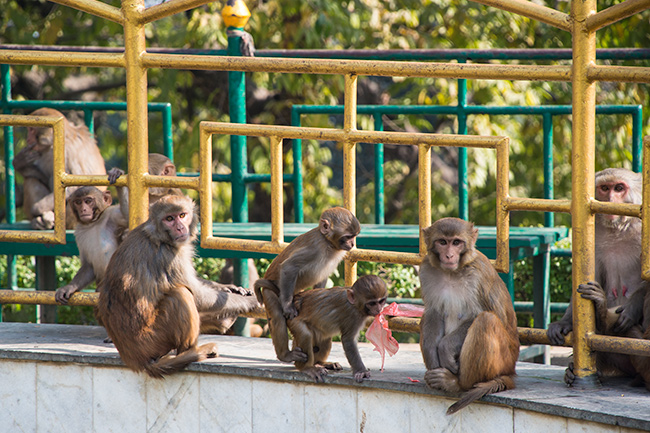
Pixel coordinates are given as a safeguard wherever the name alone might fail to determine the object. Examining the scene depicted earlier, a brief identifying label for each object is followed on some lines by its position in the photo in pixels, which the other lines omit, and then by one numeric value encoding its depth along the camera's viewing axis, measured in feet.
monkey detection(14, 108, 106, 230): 46.73
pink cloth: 26.37
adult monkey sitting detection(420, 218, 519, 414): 23.38
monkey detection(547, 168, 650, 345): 27.94
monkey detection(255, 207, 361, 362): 27.68
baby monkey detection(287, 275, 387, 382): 26.04
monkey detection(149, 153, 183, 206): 39.96
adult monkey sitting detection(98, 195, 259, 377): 27.45
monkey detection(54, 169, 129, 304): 34.78
